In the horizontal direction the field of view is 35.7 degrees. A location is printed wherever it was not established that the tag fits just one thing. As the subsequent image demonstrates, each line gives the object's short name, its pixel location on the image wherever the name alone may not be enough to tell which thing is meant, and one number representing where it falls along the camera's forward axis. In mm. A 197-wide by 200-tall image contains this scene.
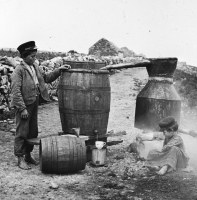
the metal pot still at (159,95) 5512
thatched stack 65125
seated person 4922
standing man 4871
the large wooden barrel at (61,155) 4551
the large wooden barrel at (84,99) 5285
